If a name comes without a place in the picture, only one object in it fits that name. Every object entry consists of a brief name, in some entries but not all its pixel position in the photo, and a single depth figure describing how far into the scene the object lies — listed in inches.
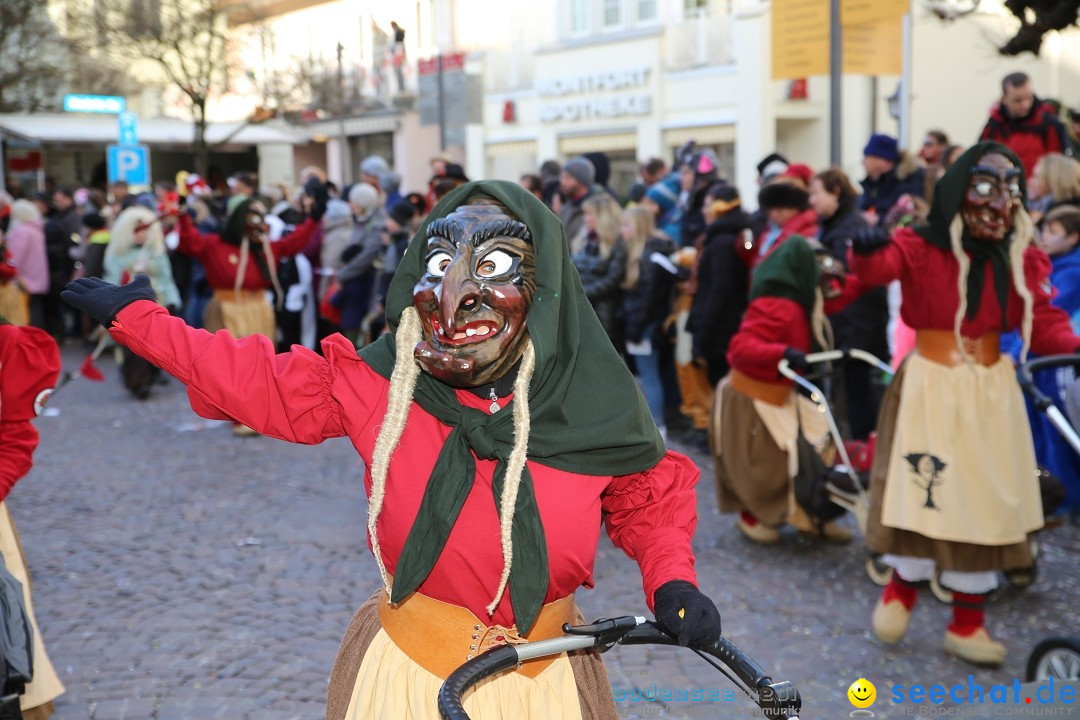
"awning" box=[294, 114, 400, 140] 1184.2
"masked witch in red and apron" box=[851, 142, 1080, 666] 189.6
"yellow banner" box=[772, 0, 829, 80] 357.4
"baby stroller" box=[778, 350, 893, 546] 232.7
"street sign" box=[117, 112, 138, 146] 671.1
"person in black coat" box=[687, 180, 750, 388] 321.4
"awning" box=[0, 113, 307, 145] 959.0
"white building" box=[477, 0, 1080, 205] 756.6
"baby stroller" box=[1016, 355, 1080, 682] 162.9
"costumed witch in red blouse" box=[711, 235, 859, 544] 248.4
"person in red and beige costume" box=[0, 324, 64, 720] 145.9
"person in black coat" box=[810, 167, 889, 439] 328.2
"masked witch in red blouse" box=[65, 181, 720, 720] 95.3
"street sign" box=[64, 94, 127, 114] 698.8
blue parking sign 642.2
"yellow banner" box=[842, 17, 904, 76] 366.3
